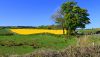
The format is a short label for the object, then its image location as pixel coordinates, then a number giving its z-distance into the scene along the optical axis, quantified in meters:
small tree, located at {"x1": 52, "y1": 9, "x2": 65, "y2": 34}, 28.83
